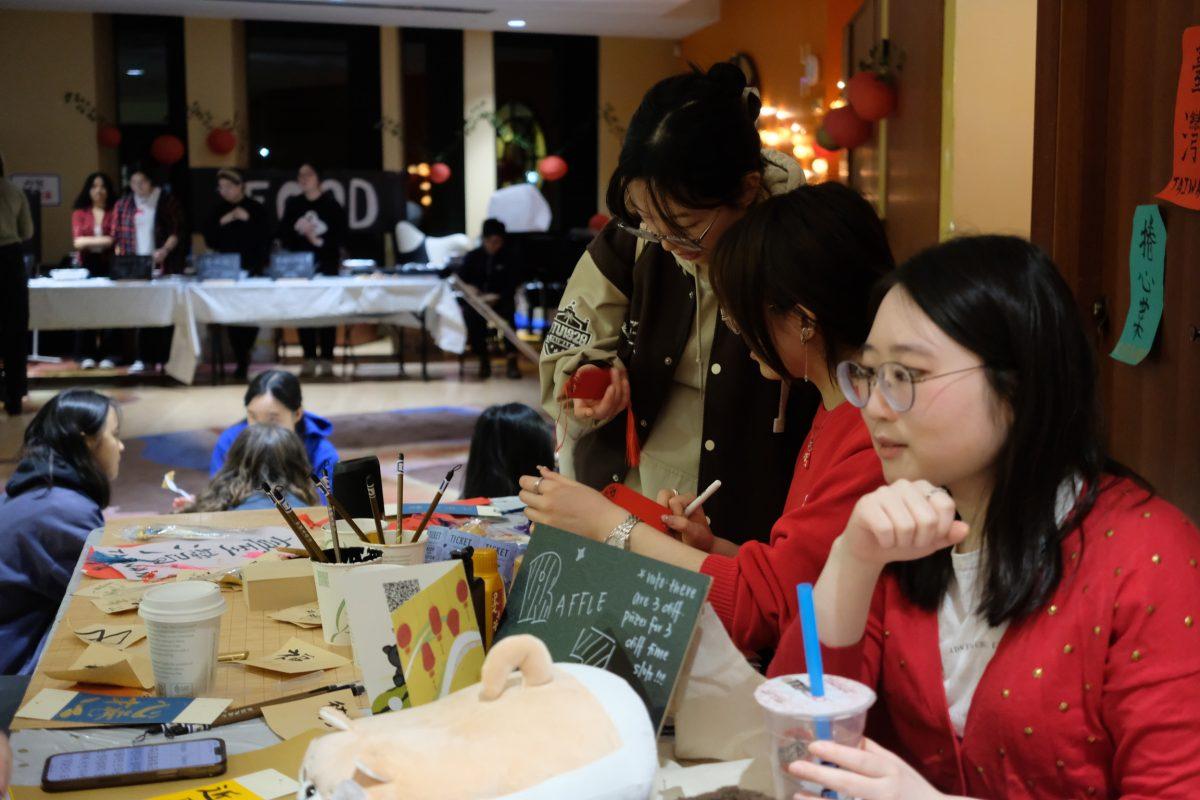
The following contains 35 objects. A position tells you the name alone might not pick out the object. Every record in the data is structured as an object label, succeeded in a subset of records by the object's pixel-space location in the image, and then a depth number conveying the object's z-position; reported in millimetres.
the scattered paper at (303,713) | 1457
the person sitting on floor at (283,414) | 4523
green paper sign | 2779
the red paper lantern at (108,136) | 12430
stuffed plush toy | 918
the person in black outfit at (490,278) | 10641
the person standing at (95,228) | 10406
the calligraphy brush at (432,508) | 1784
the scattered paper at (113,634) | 1769
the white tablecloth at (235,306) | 8875
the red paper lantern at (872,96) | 6141
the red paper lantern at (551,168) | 13648
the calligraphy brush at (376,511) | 1771
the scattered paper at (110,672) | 1595
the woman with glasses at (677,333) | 1899
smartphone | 1286
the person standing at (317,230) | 10711
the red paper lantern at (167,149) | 12586
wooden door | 2707
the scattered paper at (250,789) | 1265
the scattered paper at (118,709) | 1479
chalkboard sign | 1193
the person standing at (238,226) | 10281
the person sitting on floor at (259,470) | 3293
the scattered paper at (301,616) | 1845
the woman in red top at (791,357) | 1510
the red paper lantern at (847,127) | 7051
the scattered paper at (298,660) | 1646
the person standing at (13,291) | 8047
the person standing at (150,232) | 10406
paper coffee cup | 1524
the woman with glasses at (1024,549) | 1155
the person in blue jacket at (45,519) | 2723
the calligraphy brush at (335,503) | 1809
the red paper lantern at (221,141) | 12695
